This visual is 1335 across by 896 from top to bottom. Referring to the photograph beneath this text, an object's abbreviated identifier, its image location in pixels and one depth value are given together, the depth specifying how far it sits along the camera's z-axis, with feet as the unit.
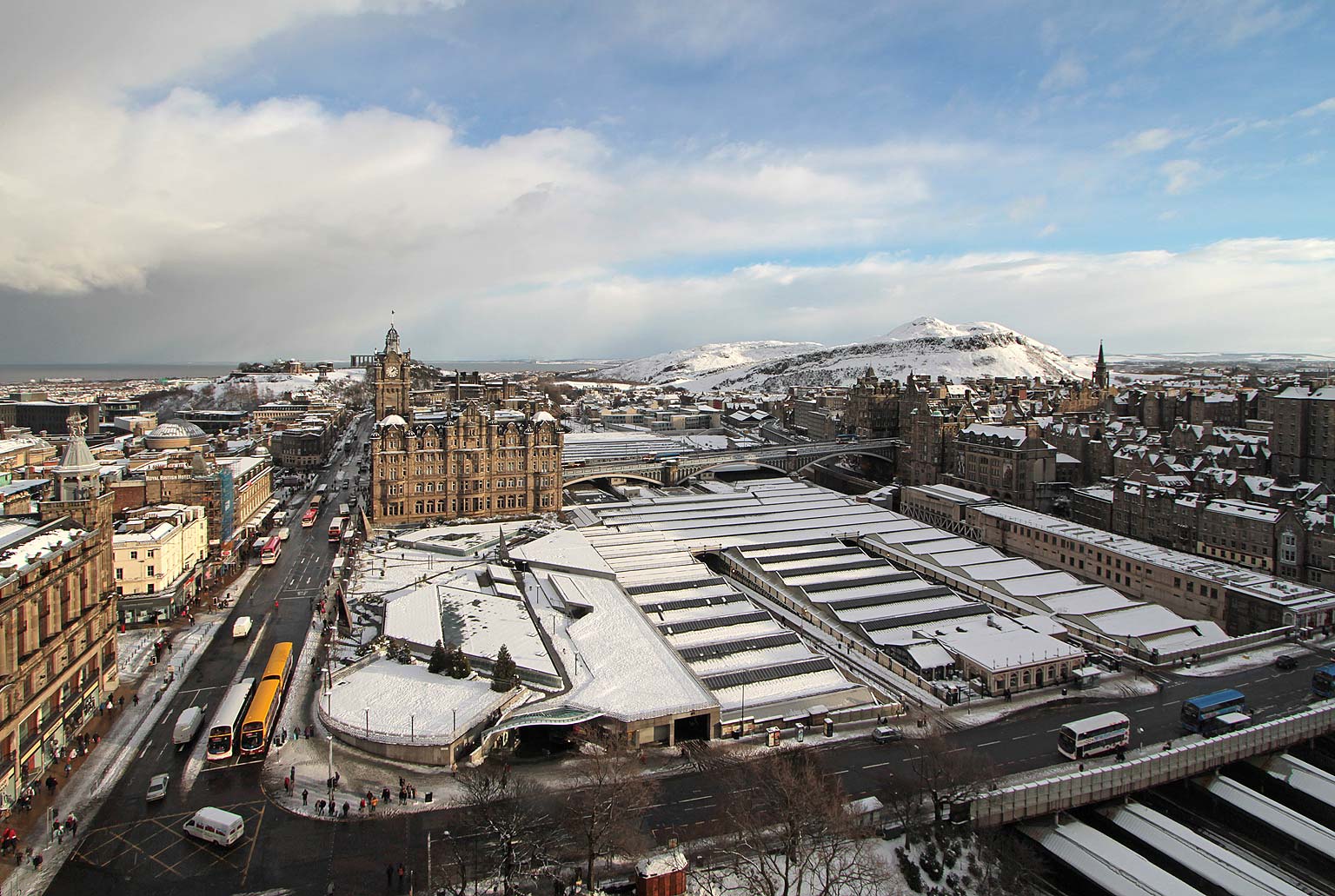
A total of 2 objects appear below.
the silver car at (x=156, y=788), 121.29
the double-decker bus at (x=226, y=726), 133.39
